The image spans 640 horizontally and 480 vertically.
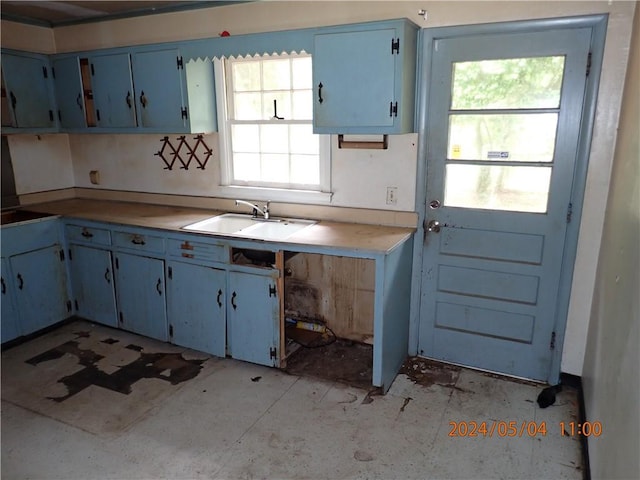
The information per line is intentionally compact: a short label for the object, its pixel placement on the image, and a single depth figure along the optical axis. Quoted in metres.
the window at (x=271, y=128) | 3.26
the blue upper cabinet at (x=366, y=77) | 2.58
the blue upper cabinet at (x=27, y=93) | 3.61
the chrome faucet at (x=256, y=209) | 3.38
